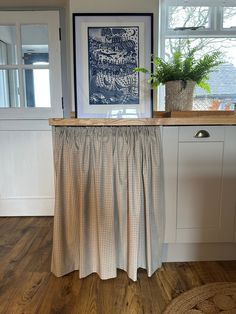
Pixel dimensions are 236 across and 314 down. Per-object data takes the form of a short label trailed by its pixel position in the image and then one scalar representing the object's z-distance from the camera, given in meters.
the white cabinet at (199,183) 1.56
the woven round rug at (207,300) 1.31
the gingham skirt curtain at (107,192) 1.47
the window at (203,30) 2.39
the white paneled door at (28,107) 2.45
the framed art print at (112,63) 2.16
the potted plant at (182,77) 1.71
